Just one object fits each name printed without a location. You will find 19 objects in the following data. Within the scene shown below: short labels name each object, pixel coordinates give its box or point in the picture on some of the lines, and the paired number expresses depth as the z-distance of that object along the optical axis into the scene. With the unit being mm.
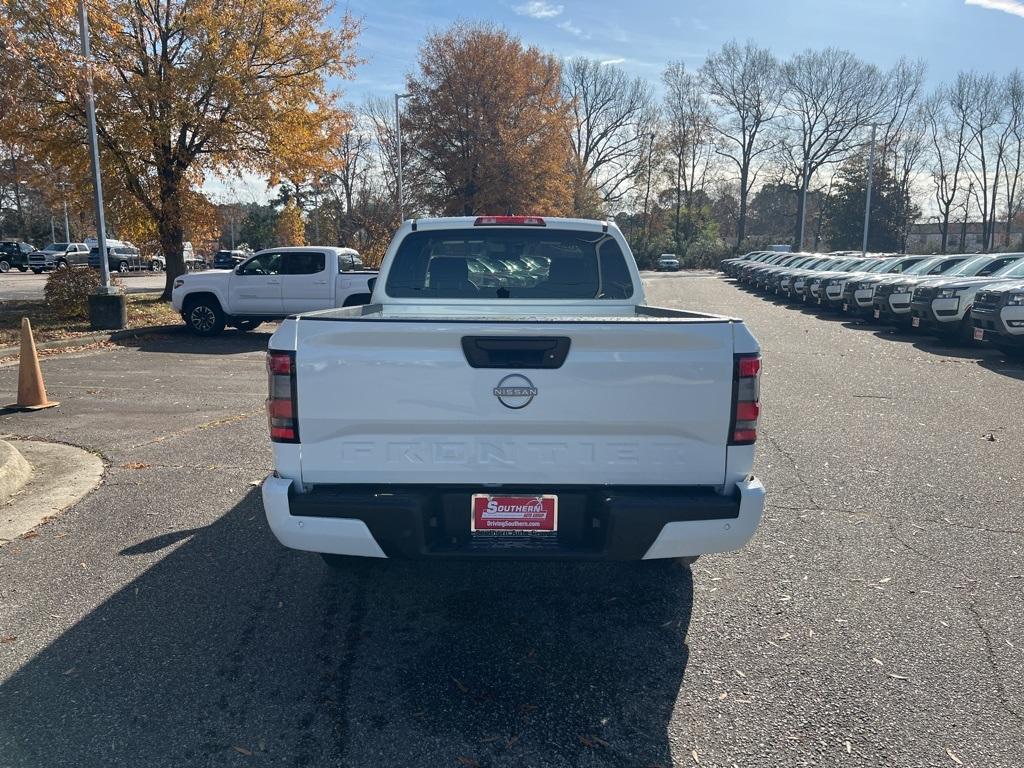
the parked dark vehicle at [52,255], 42656
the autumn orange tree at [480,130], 35281
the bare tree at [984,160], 58594
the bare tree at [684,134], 67062
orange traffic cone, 8422
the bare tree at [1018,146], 56219
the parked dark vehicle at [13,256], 45331
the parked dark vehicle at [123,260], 44875
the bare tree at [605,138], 66500
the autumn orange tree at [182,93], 15852
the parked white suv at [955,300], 13992
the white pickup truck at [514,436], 3129
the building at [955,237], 68856
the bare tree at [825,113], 60438
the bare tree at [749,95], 62625
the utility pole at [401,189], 32688
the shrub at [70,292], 15656
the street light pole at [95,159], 13852
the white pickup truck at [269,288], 15453
